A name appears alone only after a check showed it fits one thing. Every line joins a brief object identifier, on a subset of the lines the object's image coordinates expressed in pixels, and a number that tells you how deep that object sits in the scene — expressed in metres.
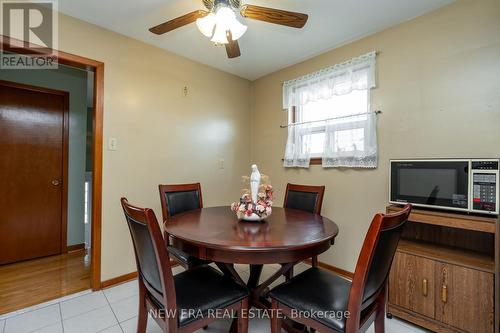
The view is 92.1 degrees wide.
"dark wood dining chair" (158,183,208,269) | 2.00
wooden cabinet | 1.43
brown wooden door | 2.71
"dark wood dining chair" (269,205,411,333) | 1.02
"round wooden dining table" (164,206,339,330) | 1.20
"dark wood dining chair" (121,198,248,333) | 1.07
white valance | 2.35
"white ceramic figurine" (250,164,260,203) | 1.75
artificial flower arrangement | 1.62
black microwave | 1.48
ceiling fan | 1.58
